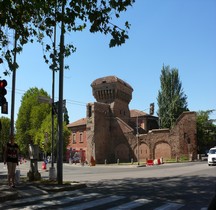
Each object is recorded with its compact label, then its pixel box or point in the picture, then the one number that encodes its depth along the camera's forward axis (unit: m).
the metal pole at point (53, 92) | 12.50
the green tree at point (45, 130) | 42.73
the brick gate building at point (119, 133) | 39.93
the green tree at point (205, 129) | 45.11
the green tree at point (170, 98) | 50.66
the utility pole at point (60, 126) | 10.07
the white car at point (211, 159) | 22.13
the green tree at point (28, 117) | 47.44
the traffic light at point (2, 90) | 8.63
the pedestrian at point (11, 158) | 9.26
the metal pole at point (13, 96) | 11.31
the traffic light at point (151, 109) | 28.27
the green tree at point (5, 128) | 51.20
